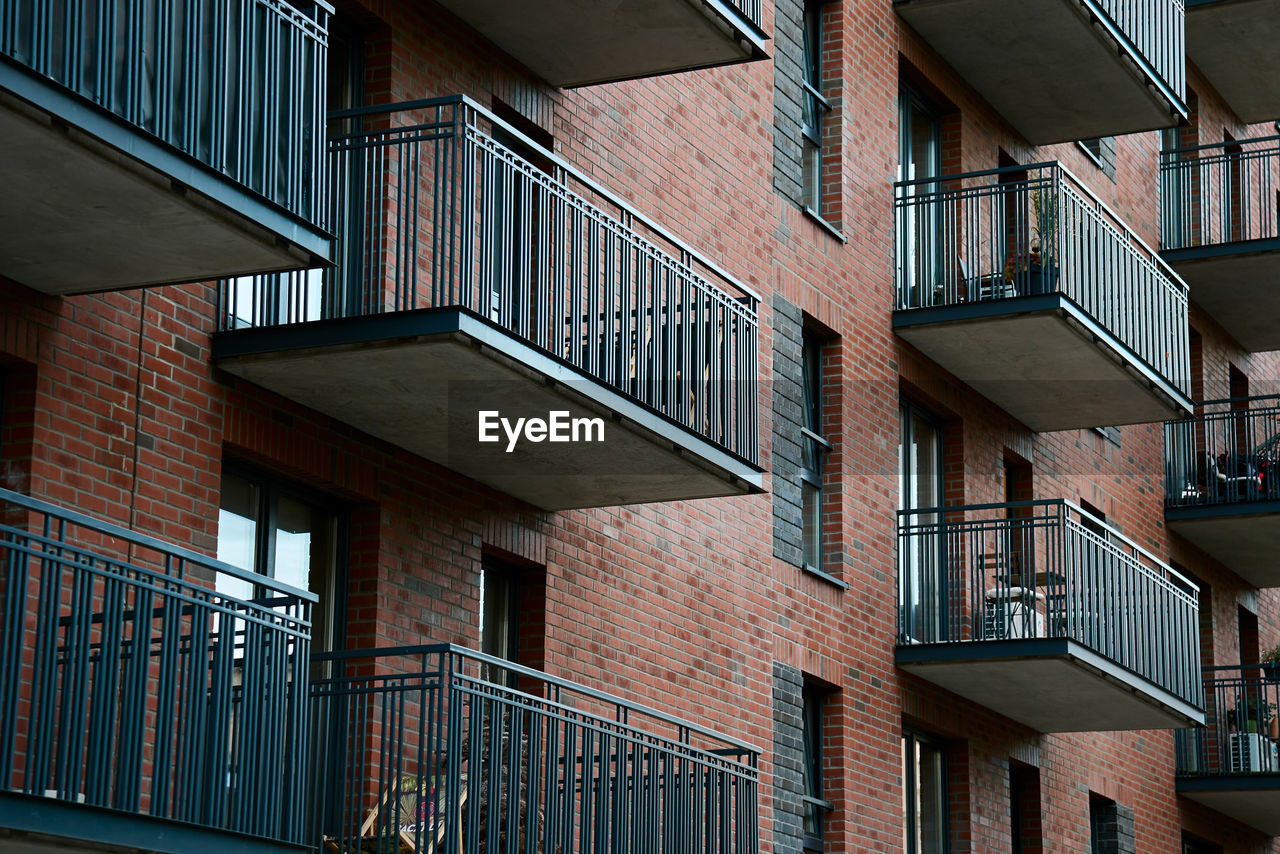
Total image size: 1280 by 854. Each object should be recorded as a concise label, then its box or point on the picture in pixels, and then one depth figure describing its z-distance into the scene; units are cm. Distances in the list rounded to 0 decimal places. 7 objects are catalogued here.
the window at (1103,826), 2238
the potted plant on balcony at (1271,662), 2543
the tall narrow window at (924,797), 1892
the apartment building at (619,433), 984
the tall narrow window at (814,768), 1727
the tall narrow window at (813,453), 1780
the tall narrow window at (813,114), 1850
